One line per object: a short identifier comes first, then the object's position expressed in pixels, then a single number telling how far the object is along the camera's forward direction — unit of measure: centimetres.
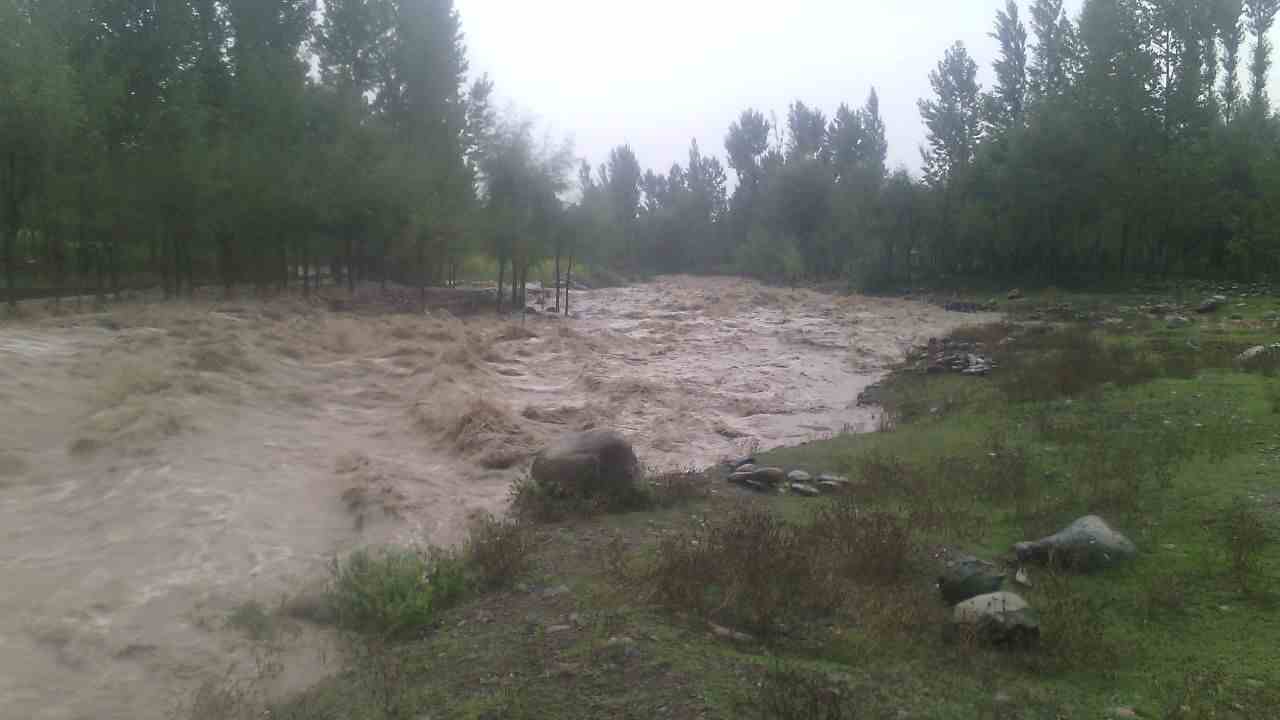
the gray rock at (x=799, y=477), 1063
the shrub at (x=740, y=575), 614
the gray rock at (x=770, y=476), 1066
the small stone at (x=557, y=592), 702
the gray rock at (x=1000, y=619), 548
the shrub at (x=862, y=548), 691
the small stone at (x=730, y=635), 579
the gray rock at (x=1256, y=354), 1444
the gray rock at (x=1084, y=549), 670
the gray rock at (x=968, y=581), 621
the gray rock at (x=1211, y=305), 2633
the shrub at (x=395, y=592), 674
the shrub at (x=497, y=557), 741
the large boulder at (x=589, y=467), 983
